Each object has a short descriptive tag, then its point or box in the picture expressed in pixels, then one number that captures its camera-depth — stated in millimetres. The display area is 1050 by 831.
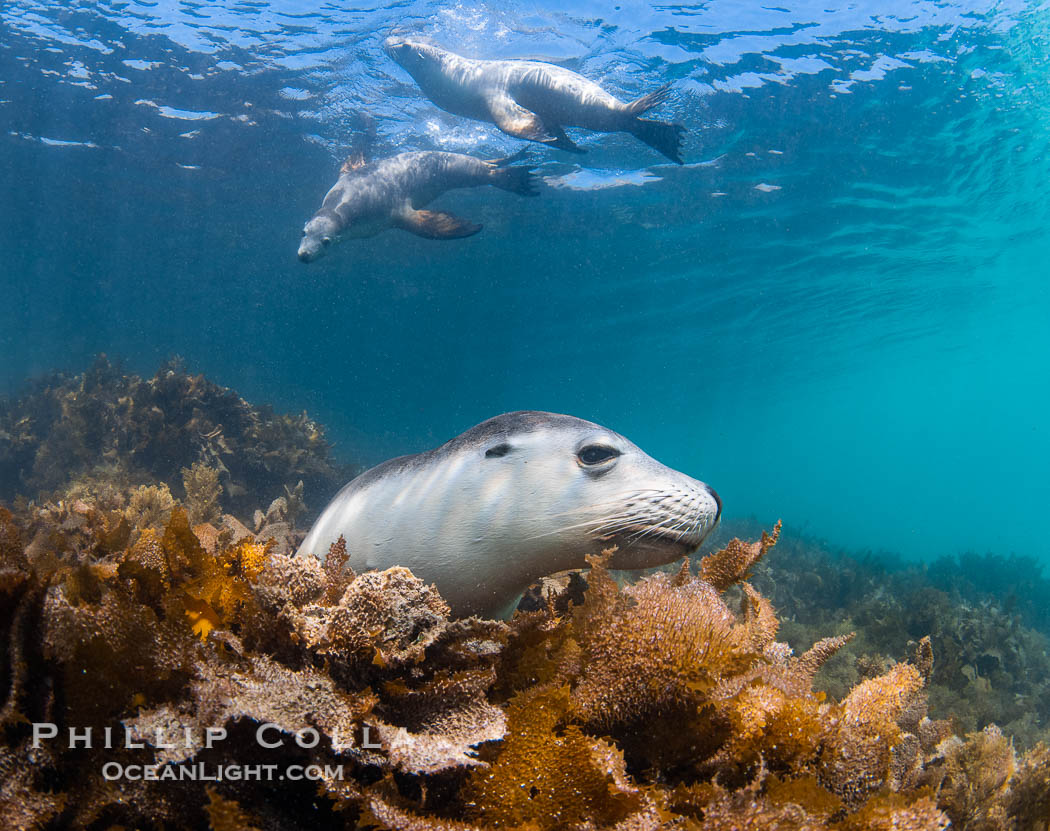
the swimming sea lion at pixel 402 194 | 5483
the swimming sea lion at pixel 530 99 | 4736
